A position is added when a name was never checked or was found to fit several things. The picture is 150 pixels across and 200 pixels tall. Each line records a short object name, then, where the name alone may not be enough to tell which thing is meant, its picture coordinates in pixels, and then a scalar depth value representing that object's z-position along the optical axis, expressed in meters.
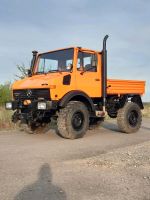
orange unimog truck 13.35
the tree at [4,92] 40.16
